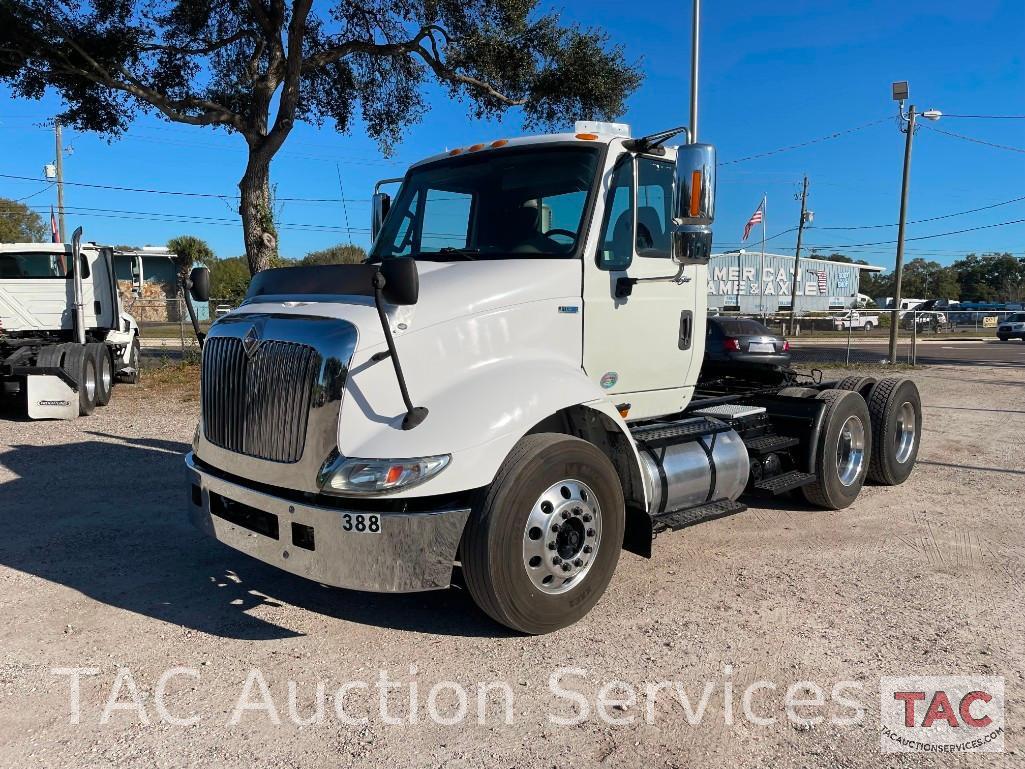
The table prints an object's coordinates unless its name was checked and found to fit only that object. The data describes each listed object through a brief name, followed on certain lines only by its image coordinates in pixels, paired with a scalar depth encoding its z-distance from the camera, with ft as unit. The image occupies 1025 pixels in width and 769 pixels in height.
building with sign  194.29
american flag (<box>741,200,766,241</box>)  118.83
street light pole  67.15
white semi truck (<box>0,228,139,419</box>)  36.37
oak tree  51.01
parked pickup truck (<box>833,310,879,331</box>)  155.85
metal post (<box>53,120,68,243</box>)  120.98
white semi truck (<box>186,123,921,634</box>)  11.25
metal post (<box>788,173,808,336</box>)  160.39
